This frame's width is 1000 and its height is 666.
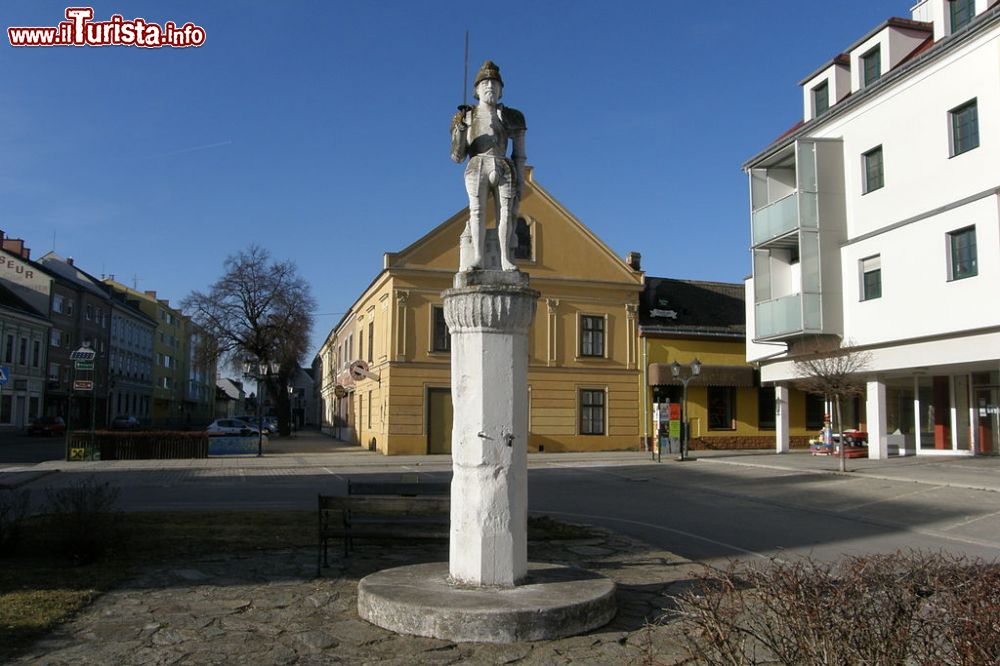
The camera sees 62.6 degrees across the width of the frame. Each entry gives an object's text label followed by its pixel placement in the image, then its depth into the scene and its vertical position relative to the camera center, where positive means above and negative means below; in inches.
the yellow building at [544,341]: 1218.0 +105.7
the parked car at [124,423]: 1954.0 -37.5
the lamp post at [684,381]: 1072.8 +38.6
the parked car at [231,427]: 1590.8 -38.4
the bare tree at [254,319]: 1883.6 +206.3
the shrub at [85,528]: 339.0 -51.1
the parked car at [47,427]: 1941.3 -45.5
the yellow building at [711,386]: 1305.4 +38.5
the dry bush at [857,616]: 115.1 -30.5
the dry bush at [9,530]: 347.3 -51.9
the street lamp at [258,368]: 1656.0 +86.4
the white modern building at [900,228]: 783.1 +199.9
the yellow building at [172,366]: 3614.7 +200.1
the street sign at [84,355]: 1048.2 +67.6
